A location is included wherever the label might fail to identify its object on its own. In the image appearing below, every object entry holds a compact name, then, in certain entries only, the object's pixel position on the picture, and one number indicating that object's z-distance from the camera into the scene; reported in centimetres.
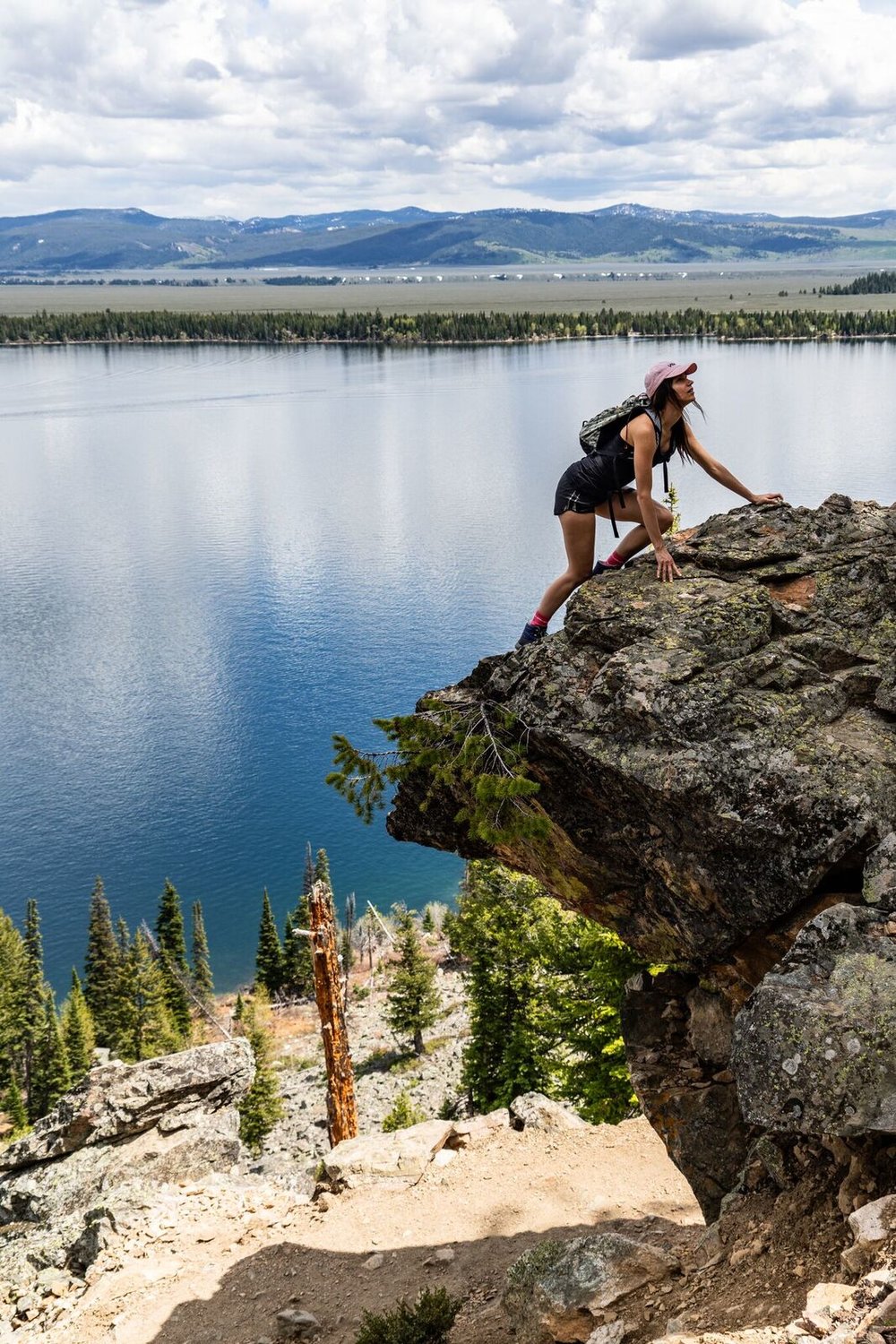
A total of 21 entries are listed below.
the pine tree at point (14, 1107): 5659
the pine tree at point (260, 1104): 4431
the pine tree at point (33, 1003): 5784
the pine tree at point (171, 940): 5878
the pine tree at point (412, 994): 5378
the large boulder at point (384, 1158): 1894
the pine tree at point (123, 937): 5838
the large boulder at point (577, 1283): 1042
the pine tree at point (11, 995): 5481
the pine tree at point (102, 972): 5753
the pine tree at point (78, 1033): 5641
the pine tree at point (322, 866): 6027
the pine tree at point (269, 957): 5938
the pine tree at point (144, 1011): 5741
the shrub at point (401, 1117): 3691
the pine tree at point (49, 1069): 5675
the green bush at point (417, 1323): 1256
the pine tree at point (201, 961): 5981
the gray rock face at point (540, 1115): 2047
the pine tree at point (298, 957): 5940
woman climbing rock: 1170
